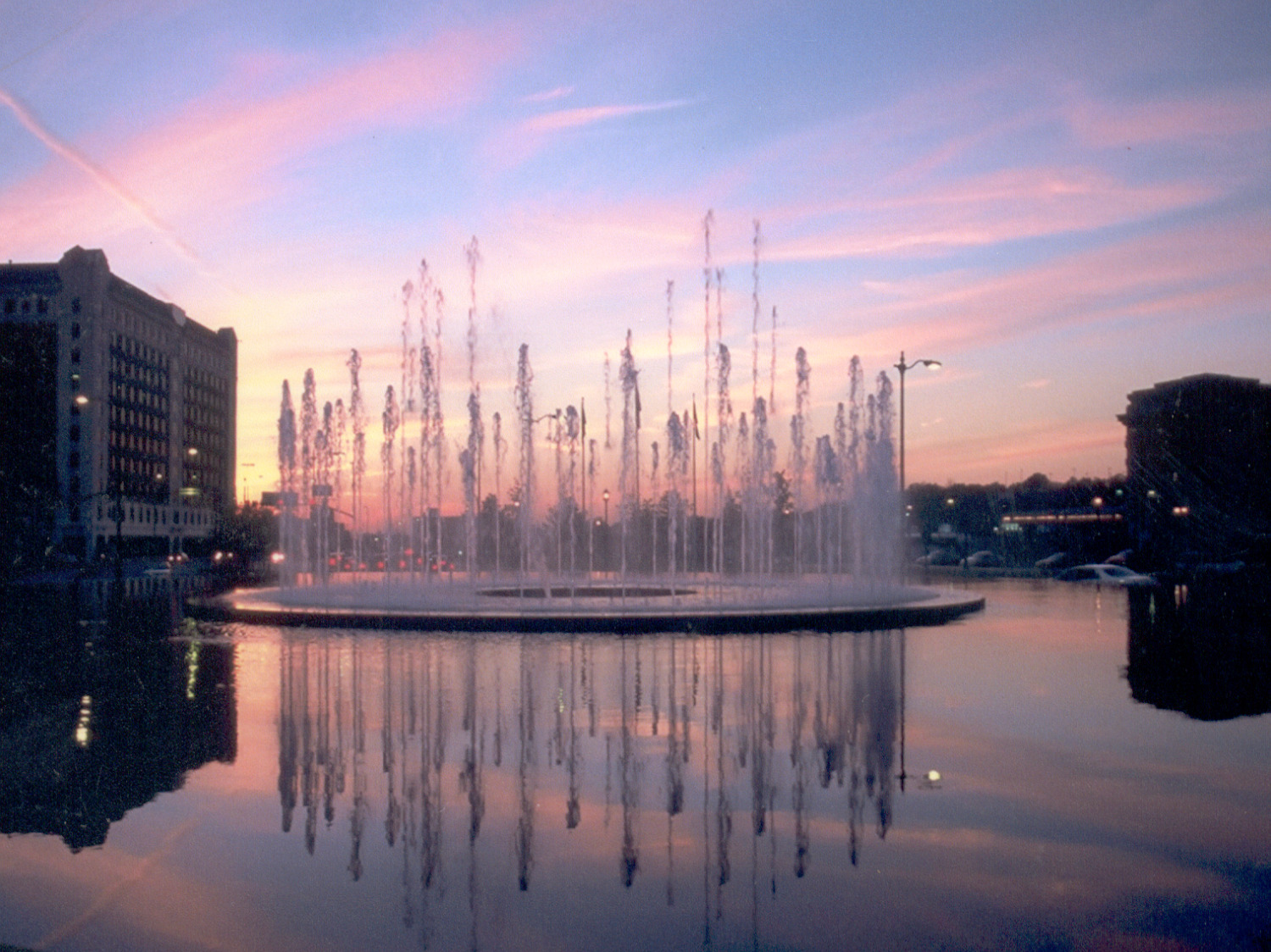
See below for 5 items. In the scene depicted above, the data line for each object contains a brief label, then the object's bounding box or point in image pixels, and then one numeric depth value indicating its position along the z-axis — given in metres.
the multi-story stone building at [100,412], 66.88
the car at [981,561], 70.62
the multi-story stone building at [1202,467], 81.25
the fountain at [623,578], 20.38
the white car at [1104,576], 42.56
